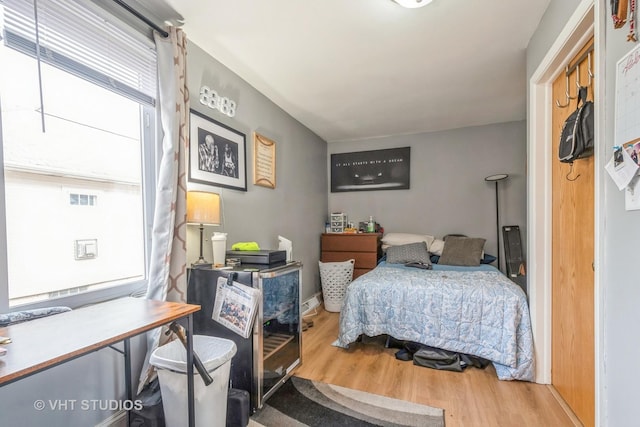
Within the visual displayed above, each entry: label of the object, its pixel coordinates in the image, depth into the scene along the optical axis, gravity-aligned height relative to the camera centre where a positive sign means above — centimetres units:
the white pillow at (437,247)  351 -47
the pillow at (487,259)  335 -60
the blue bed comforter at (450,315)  194 -82
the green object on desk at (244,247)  205 -26
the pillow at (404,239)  363 -38
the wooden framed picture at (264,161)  255 +49
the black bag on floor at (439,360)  211 -116
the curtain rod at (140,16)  144 +107
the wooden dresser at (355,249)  368 -52
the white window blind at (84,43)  117 +82
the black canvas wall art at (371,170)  402 +61
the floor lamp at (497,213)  344 -5
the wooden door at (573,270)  139 -35
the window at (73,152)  115 +31
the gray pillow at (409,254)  320 -52
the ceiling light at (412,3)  155 +116
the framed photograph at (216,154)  194 +45
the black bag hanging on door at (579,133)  131 +37
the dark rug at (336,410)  156 -119
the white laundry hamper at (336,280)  348 -87
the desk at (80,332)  72 -39
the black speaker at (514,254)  320 -54
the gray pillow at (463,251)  317 -49
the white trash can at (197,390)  127 -82
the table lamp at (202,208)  165 +3
